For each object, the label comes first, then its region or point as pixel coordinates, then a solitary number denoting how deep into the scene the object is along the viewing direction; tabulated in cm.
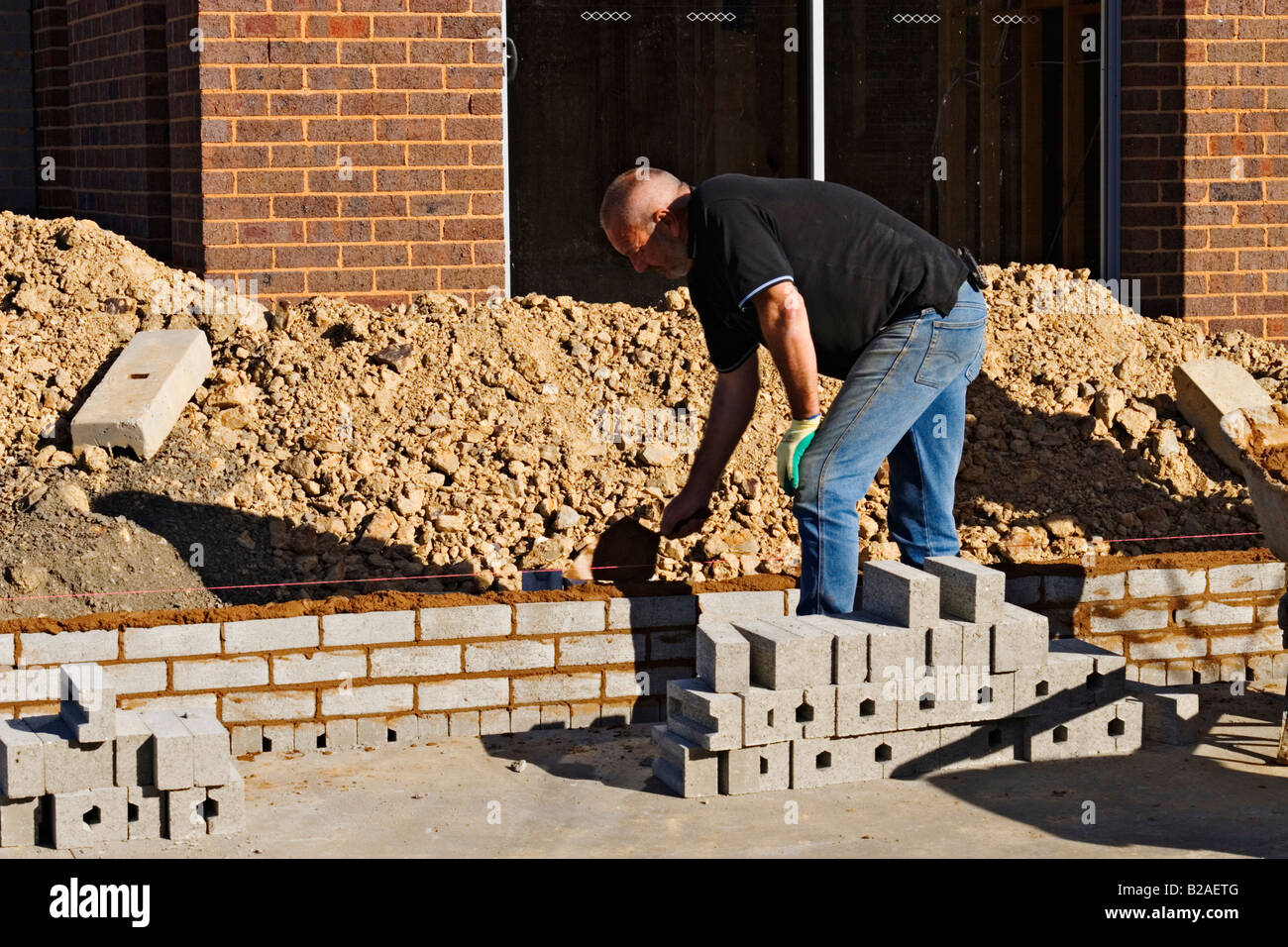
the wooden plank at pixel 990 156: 1023
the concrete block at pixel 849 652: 495
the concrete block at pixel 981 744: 520
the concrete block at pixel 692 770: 493
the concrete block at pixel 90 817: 454
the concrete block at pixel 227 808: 464
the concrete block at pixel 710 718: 489
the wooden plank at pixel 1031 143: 1006
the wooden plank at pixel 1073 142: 977
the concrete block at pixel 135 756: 459
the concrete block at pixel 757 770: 495
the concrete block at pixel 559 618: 552
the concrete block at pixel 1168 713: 543
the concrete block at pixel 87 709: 452
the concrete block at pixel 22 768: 449
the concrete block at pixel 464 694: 549
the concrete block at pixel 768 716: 491
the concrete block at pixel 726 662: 493
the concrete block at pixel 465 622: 545
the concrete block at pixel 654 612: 560
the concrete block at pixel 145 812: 460
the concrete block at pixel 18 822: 454
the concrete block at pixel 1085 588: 588
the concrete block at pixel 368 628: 538
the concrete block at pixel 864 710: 501
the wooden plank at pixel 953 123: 1021
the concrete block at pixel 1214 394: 748
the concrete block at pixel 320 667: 535
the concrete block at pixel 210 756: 459
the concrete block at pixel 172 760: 456
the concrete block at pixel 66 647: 513
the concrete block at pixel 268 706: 532
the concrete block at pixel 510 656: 550
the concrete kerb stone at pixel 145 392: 680
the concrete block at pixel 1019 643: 514
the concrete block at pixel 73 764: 453
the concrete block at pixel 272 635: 529
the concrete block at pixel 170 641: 520
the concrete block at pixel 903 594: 505
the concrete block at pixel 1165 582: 596
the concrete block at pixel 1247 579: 603
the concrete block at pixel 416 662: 543
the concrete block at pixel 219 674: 527
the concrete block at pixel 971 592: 511
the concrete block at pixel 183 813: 460
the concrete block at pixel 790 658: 491
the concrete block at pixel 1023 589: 586
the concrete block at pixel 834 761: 502
